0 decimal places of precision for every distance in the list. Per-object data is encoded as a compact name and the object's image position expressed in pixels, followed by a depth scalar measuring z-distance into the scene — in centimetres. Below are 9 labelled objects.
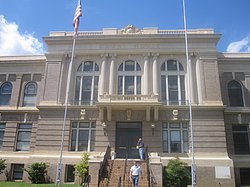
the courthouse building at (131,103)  2269
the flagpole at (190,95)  1860
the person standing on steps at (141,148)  2077
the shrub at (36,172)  2133
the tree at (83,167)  2023
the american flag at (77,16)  2278
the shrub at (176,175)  1923
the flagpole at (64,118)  1986
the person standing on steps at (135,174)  1530
